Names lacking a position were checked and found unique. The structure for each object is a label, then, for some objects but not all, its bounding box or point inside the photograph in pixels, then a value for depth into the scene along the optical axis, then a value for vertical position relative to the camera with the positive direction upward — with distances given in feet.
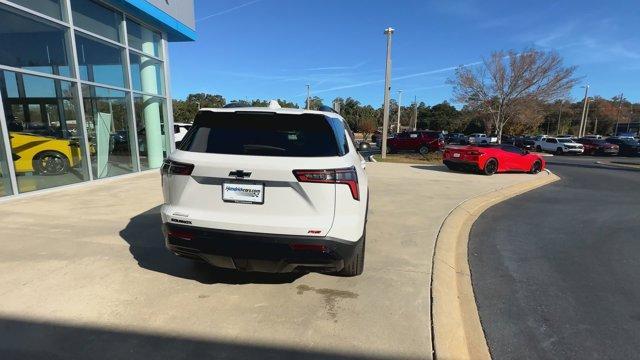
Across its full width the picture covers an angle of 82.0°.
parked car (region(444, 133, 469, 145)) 122.52 -6.63
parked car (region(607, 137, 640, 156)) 96.89 -6.57
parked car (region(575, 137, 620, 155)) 97.04 -6.70
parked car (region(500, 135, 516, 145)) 121.94 -6.86
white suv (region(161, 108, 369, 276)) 9.75 -2.15
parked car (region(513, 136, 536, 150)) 107.96 -6.56
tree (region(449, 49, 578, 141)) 76.74 +7.36
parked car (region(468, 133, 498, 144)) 119.33 -6.07
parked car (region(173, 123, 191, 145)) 59.81 -1.81
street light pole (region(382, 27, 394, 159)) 68.95 +5.42
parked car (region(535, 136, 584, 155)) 96.58 -6.56
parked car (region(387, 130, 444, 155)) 80.07 -4.62
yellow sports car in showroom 25.66 -2.75
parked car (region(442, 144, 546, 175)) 43.34 -4.66
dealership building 25.50 +2.48
